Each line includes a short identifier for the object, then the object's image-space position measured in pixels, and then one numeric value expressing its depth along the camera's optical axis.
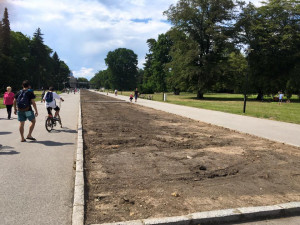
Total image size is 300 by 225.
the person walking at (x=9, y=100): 13.84
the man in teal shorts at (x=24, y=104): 8.02
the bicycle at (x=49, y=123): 10.01
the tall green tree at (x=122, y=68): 105.25
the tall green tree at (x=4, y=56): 42.69
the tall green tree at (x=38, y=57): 82.12
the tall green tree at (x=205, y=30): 40.06
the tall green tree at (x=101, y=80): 145.27
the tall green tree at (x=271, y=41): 40.16
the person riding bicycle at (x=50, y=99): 10.38
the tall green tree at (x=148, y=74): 65.25
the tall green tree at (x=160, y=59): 60.28
